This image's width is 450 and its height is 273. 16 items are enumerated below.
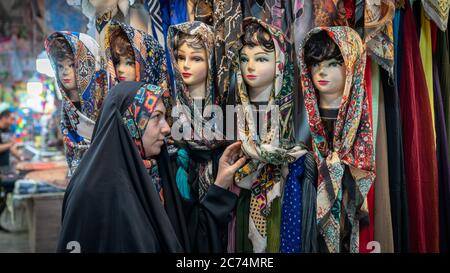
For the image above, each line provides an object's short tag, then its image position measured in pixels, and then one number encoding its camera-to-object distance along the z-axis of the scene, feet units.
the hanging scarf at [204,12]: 6.28
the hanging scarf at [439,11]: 5.78
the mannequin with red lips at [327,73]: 5.57
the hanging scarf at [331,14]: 5.84
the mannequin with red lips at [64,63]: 6.50
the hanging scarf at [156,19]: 6.52
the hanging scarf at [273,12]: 6.04
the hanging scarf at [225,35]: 5.87
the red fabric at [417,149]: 5.88
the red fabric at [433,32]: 6.11
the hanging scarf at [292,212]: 5.74
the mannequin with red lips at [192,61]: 5.90
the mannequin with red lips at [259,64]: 5.77
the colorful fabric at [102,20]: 6.72
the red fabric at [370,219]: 5.81
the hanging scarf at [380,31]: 5.53
